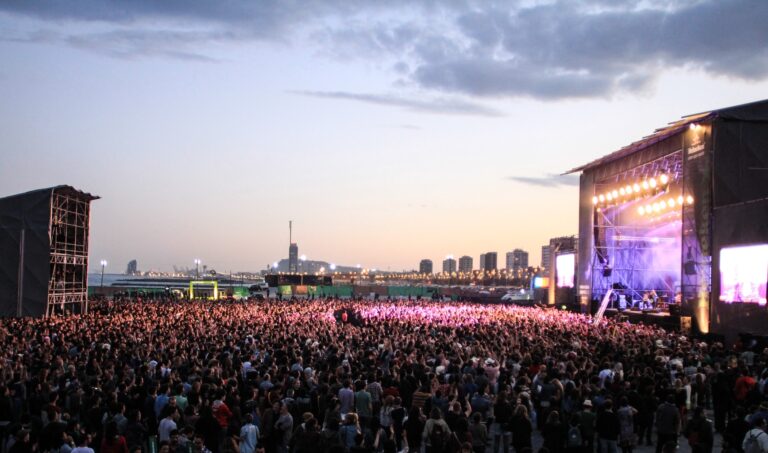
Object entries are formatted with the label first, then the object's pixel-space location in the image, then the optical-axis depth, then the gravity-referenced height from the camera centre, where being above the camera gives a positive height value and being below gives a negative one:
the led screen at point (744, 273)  25.58 +0.06
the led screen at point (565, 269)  47.94 +0.22
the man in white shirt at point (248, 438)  8.96 -2.14
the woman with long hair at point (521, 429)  10.18 -2.22
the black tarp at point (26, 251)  34.12 +0.60
